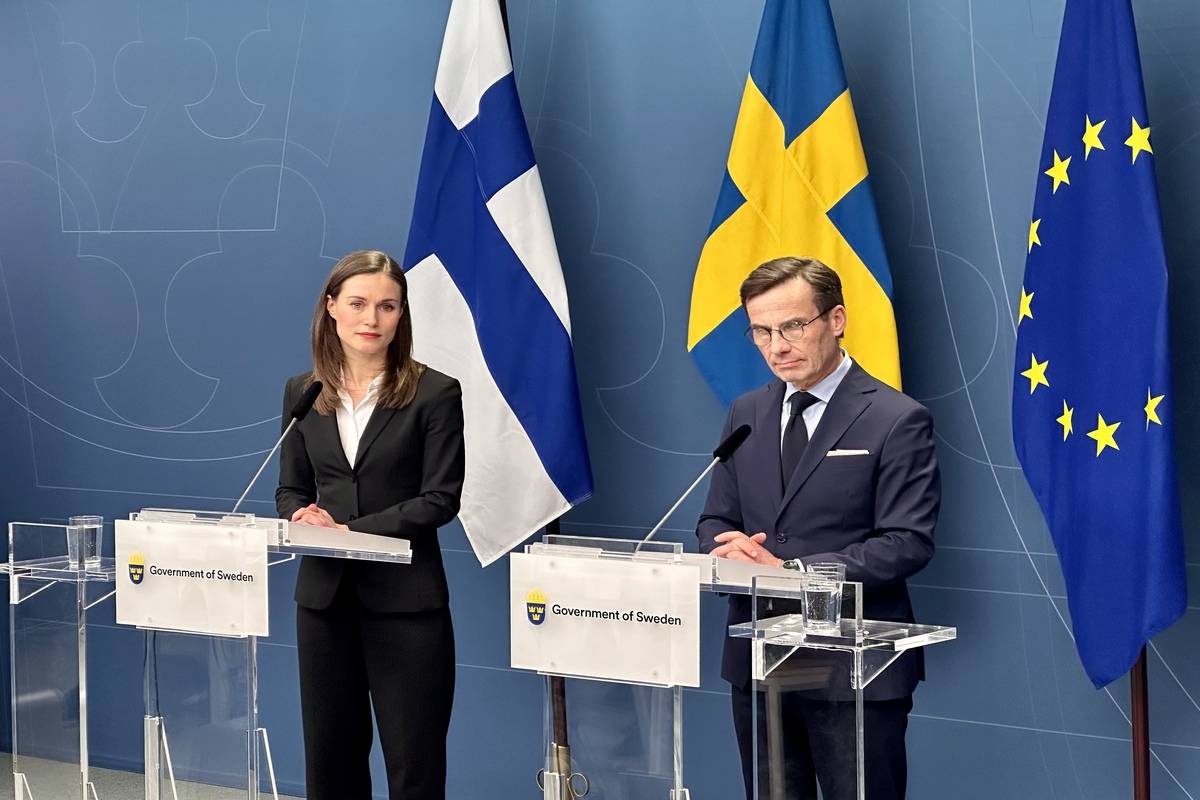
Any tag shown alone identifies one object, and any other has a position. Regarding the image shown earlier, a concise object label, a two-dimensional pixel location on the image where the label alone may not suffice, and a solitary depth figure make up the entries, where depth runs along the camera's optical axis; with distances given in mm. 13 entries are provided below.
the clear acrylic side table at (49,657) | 5805
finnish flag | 7754
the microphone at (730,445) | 4660
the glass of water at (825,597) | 4070
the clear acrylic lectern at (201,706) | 5387
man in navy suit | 5090
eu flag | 6008
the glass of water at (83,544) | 5828
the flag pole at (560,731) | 4539
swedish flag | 7008
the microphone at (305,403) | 5687
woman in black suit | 5816
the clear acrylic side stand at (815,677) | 3957
